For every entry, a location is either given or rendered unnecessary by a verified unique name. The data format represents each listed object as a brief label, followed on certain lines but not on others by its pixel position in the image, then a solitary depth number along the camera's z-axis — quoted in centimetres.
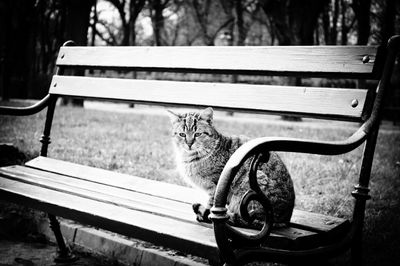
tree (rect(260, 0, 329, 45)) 1198
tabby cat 193
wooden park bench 167
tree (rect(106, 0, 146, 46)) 2032
